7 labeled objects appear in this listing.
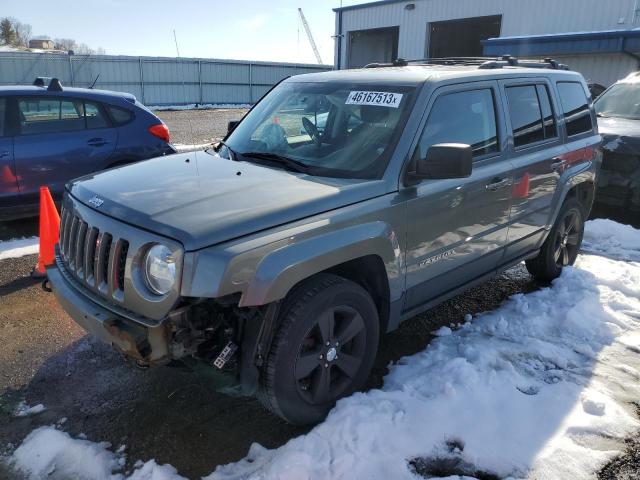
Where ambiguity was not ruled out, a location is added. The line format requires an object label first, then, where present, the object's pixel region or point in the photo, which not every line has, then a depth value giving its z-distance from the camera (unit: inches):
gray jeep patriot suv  96.2
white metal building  638.5
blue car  236.8
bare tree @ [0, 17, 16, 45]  2721.2
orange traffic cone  176.7
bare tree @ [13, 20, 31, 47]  2790.4
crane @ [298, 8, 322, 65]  3679.6
